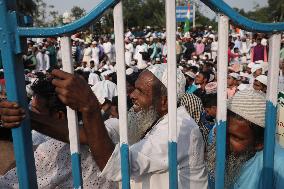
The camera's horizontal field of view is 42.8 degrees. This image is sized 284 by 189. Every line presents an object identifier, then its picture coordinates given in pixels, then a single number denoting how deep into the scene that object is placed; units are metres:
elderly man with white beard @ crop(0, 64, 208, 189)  1.28
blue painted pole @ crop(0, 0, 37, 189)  1.23
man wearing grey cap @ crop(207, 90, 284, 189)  1.66
